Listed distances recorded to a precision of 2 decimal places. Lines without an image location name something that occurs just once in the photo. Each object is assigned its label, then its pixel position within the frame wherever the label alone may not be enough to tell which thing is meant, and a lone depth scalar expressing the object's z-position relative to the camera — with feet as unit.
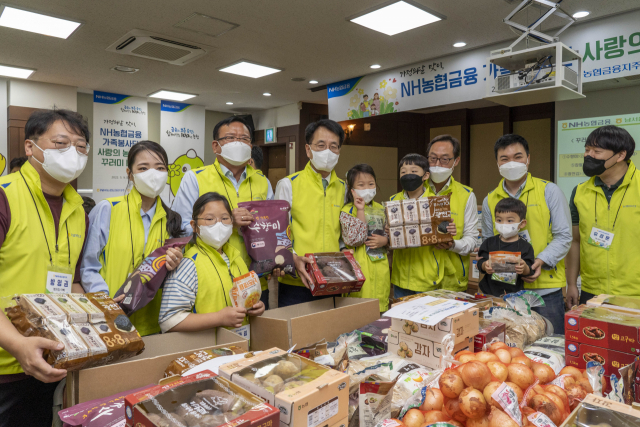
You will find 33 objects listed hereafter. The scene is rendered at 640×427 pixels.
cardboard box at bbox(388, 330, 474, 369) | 4.92
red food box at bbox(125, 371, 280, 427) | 2.79
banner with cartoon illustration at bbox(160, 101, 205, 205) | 25.86
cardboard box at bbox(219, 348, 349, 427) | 3.01
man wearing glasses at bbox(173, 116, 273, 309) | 7.46
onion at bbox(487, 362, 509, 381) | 3.93
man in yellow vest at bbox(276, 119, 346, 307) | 8.00
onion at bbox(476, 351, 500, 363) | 4.28
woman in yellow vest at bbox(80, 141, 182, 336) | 5.88
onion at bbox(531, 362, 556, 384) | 4.26
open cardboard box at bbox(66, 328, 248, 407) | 4.11
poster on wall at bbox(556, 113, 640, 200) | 13.46
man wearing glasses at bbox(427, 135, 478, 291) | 8.52
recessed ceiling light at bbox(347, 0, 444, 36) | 12.85
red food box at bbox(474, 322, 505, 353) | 5.36
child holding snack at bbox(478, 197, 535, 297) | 7.41
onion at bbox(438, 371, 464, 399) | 3.61
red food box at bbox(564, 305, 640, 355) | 4.45
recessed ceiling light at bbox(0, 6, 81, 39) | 13.38
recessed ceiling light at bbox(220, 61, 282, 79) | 18.89
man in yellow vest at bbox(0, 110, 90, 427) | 4.92
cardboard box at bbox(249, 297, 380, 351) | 5.71
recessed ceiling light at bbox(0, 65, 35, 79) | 19.44
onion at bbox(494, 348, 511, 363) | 4.45
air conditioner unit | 15.44
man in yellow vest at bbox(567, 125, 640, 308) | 7.79
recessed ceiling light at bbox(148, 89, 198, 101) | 24.06
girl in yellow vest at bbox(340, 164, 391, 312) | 7.98
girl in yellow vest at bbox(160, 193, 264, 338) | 5.67
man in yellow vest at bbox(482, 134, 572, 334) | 7.78
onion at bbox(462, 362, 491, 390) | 3.57
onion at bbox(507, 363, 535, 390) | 3.94
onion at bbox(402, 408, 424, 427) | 3.55
